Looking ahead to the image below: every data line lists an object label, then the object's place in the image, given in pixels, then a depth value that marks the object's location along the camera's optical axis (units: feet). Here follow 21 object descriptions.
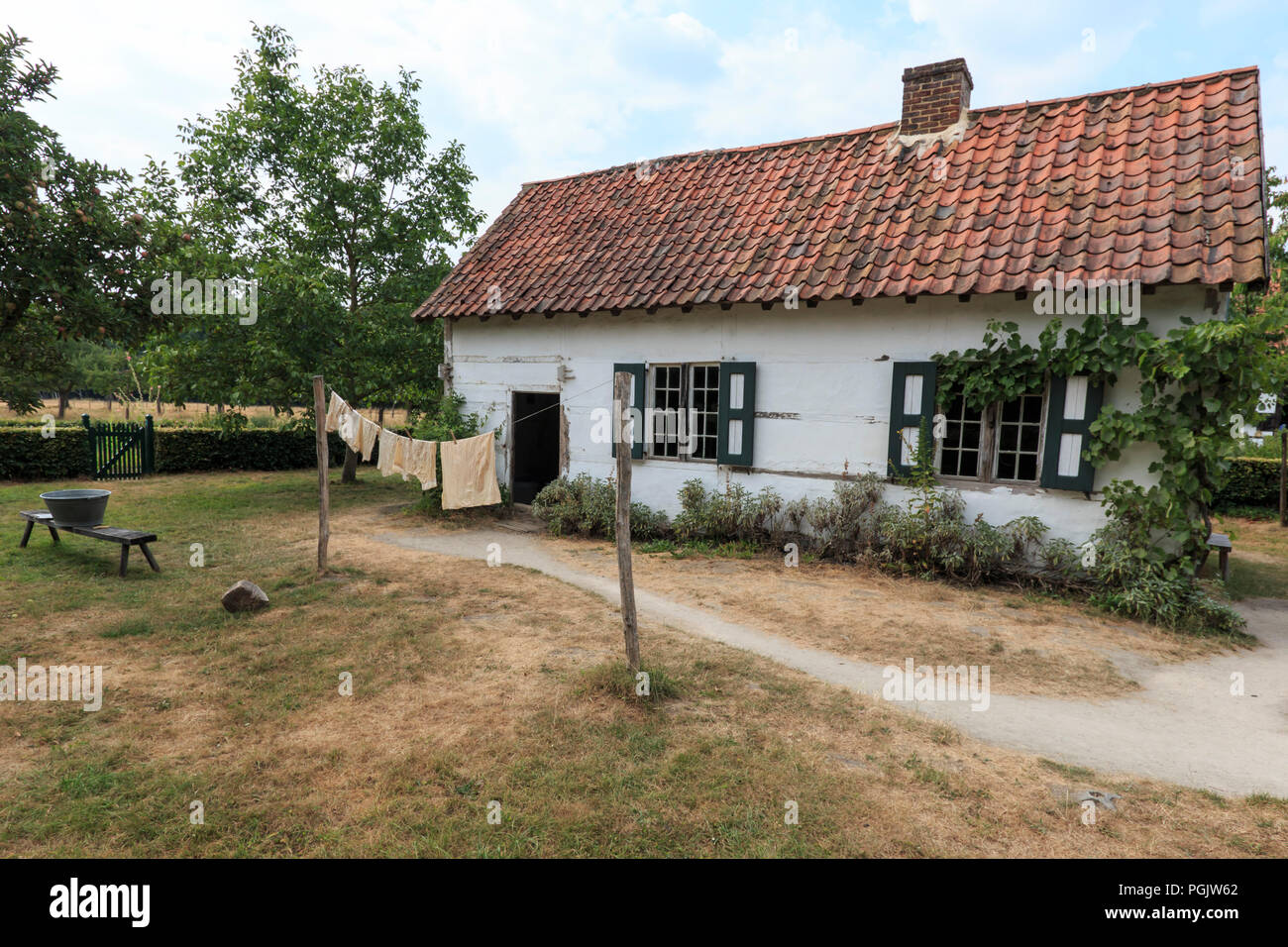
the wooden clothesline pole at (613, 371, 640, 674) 16.71
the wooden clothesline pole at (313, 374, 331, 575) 26.53
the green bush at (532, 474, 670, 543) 34.78
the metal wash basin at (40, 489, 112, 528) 28.84
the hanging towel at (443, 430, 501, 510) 35.83
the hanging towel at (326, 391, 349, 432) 31.71
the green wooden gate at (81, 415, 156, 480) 51.19
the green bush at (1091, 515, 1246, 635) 22.25
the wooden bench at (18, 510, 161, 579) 26.50
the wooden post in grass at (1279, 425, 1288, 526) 40.35
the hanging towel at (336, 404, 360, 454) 33.13
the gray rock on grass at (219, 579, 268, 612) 22.43
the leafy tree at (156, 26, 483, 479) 42.32
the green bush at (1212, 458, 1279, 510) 44.91
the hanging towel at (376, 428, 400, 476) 34.70
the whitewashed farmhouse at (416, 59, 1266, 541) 25.26
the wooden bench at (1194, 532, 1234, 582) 26.60
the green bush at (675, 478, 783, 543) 32.04
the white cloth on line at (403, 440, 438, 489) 35.19
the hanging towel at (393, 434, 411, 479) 34.91
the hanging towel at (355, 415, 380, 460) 33.50
